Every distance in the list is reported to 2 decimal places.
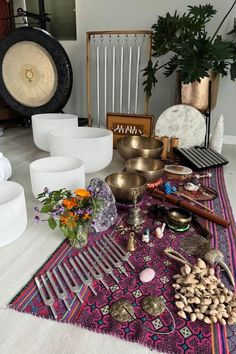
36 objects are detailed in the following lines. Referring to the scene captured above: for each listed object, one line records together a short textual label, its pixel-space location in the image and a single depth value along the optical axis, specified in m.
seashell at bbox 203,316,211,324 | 0.74
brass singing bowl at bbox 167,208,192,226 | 1.14
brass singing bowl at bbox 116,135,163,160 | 1.81
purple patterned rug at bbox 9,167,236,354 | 0.70
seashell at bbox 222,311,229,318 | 0.75
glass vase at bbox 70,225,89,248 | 1.01
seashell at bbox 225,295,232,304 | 0.78
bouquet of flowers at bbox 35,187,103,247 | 0.97
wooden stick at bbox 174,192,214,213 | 1.33
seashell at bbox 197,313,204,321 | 0.74
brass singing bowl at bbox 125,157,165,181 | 1.63
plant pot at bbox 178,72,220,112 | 2.29
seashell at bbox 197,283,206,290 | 0.82
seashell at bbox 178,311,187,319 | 0.75
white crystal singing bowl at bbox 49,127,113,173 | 1.61
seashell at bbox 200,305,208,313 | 0.76
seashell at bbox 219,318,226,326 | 0.73
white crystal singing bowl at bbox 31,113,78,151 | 2.05
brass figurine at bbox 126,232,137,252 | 1.03
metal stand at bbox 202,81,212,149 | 2.28
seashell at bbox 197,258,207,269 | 0.90
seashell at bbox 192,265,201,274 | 0.87
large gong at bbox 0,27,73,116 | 2.67
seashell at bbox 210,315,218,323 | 0.74
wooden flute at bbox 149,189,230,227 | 1.20
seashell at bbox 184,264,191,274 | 0.87
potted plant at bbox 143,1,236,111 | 2.01
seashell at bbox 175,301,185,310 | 0.77
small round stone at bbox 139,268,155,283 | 0.88
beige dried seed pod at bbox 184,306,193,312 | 0.76
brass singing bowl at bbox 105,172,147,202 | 1.26
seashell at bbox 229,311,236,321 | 0.75
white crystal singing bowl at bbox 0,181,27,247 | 1.01
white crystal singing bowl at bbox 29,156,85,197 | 1.27
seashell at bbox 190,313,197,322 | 0.74
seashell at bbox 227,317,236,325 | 0.73
